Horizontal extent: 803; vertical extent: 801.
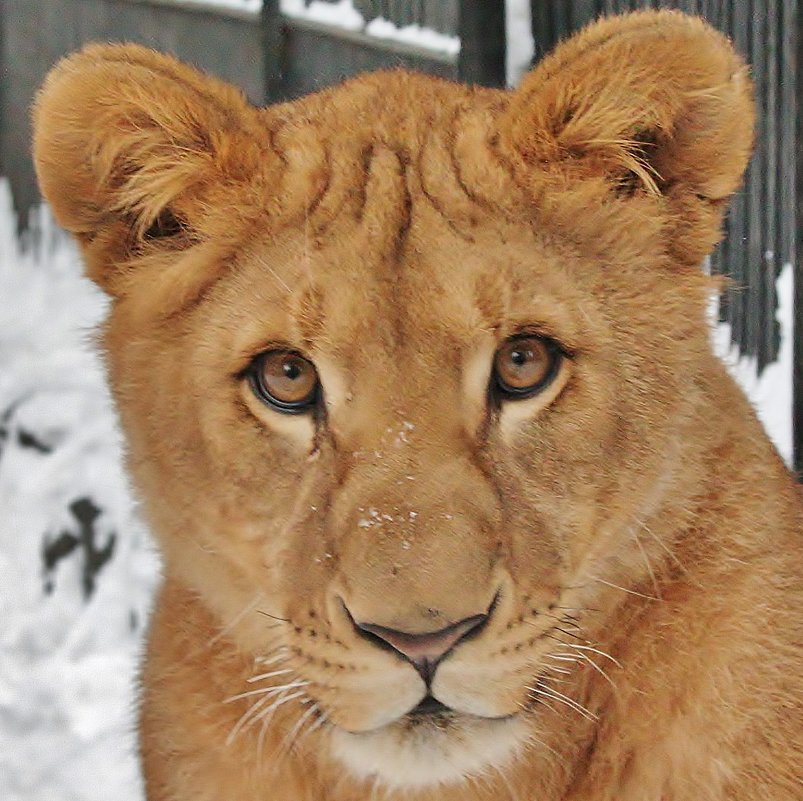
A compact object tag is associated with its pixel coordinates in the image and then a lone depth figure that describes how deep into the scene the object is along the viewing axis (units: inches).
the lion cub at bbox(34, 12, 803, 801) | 119.2
